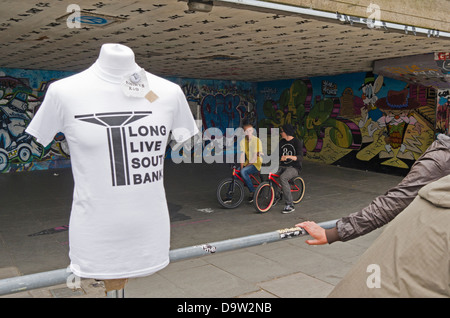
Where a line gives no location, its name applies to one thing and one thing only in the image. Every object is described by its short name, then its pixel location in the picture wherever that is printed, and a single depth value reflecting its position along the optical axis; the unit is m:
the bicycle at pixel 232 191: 8.53
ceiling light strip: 5.07
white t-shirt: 1.83
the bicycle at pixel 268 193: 8.16
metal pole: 1.65
